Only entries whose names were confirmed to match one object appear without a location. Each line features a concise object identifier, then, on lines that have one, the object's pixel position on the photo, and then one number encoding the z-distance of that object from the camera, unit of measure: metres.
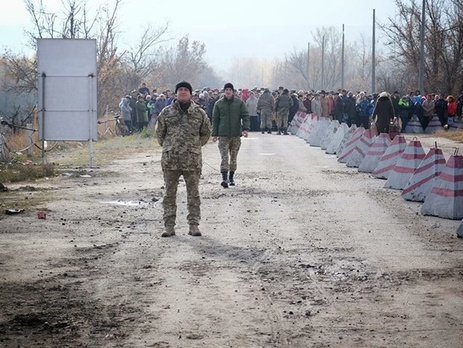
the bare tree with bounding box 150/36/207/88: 99.25
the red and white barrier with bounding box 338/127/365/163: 25.09
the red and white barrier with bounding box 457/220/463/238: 12.38
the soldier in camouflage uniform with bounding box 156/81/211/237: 12.78
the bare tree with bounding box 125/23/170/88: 56.66
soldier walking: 18.70
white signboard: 23.42
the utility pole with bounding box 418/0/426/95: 48.99
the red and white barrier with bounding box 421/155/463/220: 14.16
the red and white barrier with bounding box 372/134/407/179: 20.50
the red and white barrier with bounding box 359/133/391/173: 22.53
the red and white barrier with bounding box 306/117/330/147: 34.56
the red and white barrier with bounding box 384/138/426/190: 17.98
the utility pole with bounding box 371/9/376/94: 60.41
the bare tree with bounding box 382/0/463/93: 53.12
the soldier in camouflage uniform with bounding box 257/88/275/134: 43.06
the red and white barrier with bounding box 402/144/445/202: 16.28
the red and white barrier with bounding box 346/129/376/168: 24.44
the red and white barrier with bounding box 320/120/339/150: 31.94
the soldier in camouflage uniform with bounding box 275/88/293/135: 42.66
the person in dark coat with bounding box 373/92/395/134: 27.70
